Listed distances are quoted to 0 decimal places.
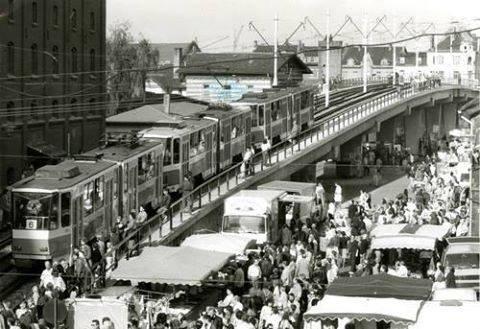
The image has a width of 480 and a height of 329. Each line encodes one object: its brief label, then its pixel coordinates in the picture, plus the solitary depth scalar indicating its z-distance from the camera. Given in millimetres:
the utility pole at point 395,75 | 104825
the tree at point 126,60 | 101000
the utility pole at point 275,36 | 85250
